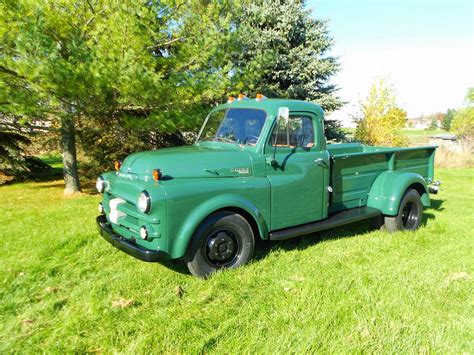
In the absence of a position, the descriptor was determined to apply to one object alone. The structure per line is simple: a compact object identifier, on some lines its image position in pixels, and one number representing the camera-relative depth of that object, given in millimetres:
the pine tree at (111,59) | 6223
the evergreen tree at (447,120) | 84562
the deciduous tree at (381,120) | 15875
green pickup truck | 3650
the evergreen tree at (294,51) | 11609
